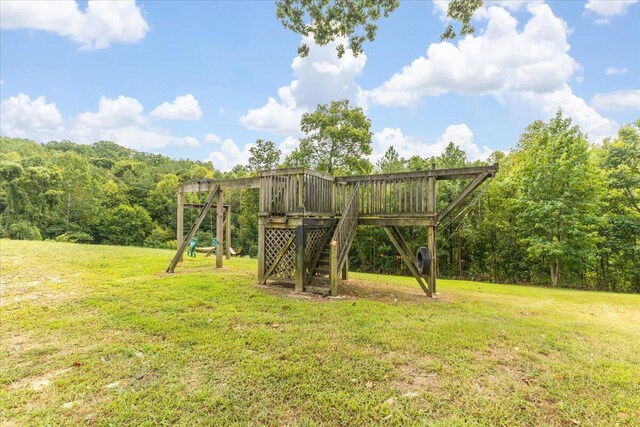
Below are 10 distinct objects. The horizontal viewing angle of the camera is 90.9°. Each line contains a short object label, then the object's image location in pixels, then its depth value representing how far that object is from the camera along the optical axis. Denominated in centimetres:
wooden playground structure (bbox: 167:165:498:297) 717
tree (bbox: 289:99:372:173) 2020
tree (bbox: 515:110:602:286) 1249
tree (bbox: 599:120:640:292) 1315
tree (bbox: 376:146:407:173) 2398
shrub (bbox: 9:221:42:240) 2708
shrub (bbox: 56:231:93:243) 2854
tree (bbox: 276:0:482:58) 639
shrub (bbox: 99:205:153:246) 3103
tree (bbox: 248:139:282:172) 2869
